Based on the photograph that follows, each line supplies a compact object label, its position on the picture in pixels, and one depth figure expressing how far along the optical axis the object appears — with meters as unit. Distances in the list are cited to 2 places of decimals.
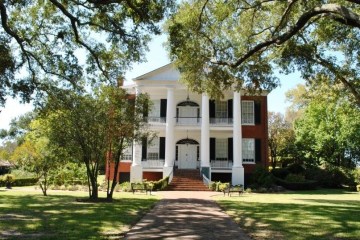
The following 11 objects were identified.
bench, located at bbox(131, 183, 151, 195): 25.79
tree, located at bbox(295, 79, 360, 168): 38.81
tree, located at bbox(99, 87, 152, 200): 18.67
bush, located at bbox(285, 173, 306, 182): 32.25
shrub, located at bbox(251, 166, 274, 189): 30.31
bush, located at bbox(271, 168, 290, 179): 34.66
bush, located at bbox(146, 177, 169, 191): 28.17
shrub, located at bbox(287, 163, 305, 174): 36.79
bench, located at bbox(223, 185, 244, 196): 24.83
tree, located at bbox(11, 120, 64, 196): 21.59
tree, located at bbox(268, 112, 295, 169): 47.62
